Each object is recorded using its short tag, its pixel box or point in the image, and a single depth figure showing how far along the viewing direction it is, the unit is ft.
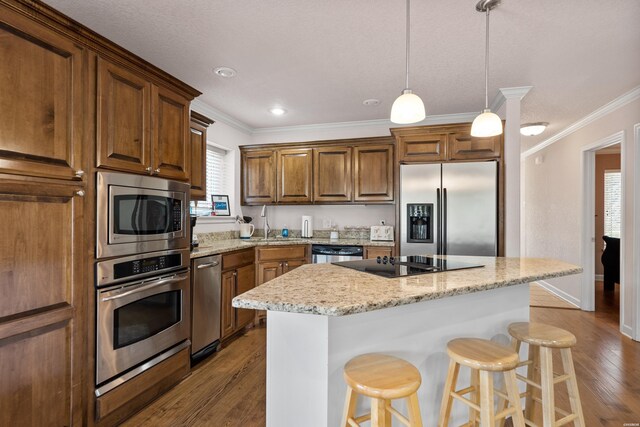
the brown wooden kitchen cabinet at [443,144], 11.36
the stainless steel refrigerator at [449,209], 11.14
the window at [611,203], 19.71
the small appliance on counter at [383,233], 13.51
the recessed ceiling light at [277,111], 12.69
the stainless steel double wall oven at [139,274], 6.19
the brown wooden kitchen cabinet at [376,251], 12.27
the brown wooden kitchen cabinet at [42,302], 4.87
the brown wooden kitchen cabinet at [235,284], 10.22
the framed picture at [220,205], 13.44
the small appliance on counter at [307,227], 14.73
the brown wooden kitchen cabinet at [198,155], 9.52
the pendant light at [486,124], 6.69
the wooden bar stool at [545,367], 5.25
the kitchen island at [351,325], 4.09
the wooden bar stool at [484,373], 4.52
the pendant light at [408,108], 5.78
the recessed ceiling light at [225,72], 9.25
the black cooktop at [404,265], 5.72
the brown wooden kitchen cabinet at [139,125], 6.28
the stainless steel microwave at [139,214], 6.21
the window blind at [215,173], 13.41
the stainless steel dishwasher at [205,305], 8.84
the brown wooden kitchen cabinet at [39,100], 4.84
